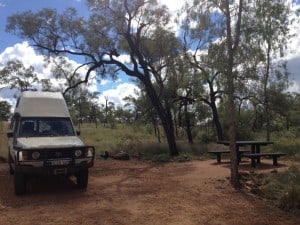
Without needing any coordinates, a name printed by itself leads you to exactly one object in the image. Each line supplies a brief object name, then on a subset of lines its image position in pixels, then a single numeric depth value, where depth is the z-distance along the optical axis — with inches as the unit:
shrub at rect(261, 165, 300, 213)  226.8
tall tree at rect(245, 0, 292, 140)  292.8
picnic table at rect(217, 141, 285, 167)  374.3
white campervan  252.9
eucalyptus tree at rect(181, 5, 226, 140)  296.7
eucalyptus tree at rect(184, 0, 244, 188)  286.1
